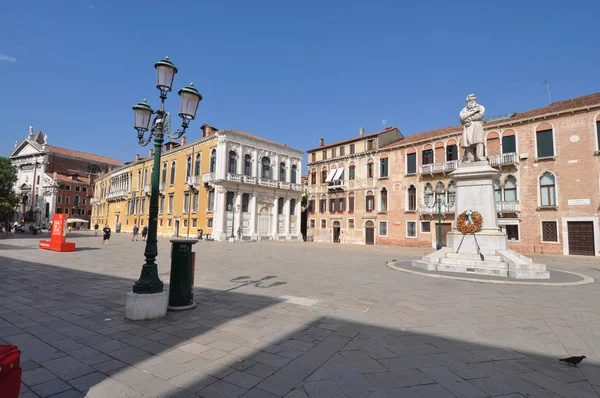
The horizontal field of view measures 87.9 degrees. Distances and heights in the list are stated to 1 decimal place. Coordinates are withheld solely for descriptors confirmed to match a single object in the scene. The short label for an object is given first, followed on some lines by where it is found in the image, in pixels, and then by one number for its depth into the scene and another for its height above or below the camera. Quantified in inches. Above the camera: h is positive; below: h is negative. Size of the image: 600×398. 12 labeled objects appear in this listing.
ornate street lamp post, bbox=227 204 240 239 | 1342.3 +57.1
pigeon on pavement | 130.9 -55.6
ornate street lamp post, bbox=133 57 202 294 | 205.5 +78.0
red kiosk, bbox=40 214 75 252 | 643.5 -36.6
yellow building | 1368.1 +162.7
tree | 1416.5 +178.6
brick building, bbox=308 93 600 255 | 860.0 +147.7
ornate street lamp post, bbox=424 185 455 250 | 1103.6 +95.8
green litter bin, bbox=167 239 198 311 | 217.0 -38.9
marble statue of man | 452.8 +141.3
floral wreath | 424.5 +5.6
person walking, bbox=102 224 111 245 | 896.9 -37.3
